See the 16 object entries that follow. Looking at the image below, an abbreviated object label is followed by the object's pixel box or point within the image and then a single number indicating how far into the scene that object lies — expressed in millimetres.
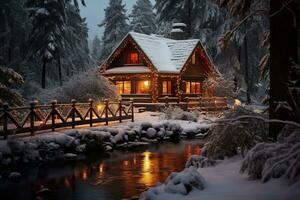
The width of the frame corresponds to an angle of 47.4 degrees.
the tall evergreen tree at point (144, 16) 51931
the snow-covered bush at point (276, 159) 5465
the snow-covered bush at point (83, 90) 22312
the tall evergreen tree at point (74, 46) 40341
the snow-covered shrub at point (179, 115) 22931
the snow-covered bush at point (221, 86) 30305
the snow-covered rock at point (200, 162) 8606
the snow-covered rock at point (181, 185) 6071
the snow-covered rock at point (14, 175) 11207
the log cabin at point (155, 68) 28687
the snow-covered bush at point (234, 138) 8637
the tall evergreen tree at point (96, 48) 71398
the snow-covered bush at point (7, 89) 13951
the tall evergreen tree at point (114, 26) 49488
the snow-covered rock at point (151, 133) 18757
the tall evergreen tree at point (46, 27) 32438
